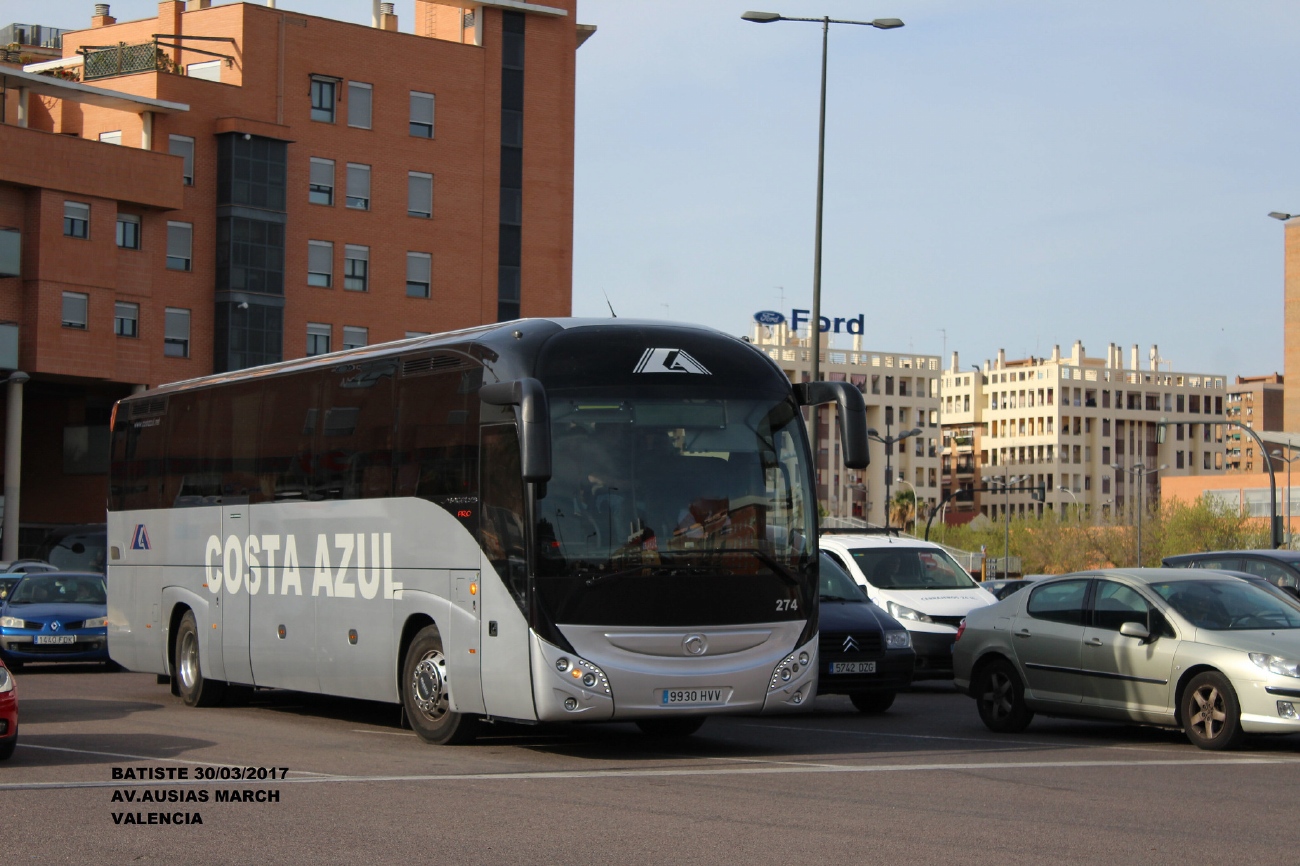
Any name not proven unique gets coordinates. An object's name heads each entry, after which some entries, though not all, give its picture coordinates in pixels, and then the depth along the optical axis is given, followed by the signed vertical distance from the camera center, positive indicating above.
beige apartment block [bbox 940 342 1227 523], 186.38 +9.80
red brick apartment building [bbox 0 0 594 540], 54.53 +11.21
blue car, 25.30 -1.84
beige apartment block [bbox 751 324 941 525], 175.75 +11.70
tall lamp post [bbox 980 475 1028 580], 183.99 +4.32
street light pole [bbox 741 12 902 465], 27.30 +6.01
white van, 21.19 -0.88
